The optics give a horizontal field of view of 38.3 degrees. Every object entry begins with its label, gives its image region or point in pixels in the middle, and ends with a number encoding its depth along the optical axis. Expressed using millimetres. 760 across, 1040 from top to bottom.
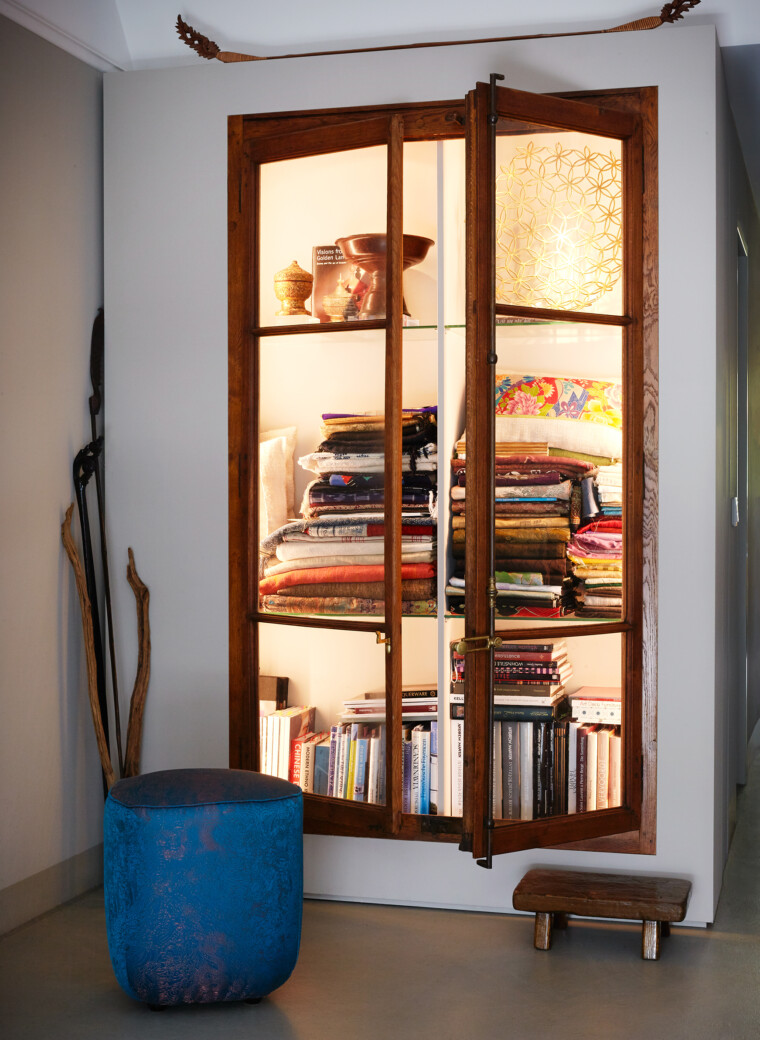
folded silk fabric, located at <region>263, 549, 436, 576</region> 3330
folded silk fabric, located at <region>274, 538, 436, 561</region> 3338
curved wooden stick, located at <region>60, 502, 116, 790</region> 3605
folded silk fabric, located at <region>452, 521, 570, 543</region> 3158
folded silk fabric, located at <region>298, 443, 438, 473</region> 3309
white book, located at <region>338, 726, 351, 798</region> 3383
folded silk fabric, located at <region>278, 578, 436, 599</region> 3316
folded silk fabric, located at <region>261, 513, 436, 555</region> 3333
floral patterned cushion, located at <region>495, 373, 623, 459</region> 3219
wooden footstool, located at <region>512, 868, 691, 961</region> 3125
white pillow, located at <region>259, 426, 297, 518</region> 3486
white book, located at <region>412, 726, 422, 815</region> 3428
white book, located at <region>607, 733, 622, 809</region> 3363
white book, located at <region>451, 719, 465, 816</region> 3420
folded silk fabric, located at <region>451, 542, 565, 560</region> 3172
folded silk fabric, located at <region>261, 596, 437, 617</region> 3328
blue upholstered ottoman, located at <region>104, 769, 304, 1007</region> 2717
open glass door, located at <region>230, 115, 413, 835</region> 3262
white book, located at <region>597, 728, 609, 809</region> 3344
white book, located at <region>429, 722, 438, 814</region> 3428
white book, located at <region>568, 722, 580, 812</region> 3301
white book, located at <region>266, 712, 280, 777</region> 3545
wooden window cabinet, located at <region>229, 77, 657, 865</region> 3080
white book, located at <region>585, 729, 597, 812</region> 3330
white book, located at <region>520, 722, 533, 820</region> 3221
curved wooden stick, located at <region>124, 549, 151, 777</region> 3679
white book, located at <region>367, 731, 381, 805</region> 3314
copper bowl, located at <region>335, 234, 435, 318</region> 3276
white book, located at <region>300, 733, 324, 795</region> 3463
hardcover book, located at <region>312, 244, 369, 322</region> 3334
